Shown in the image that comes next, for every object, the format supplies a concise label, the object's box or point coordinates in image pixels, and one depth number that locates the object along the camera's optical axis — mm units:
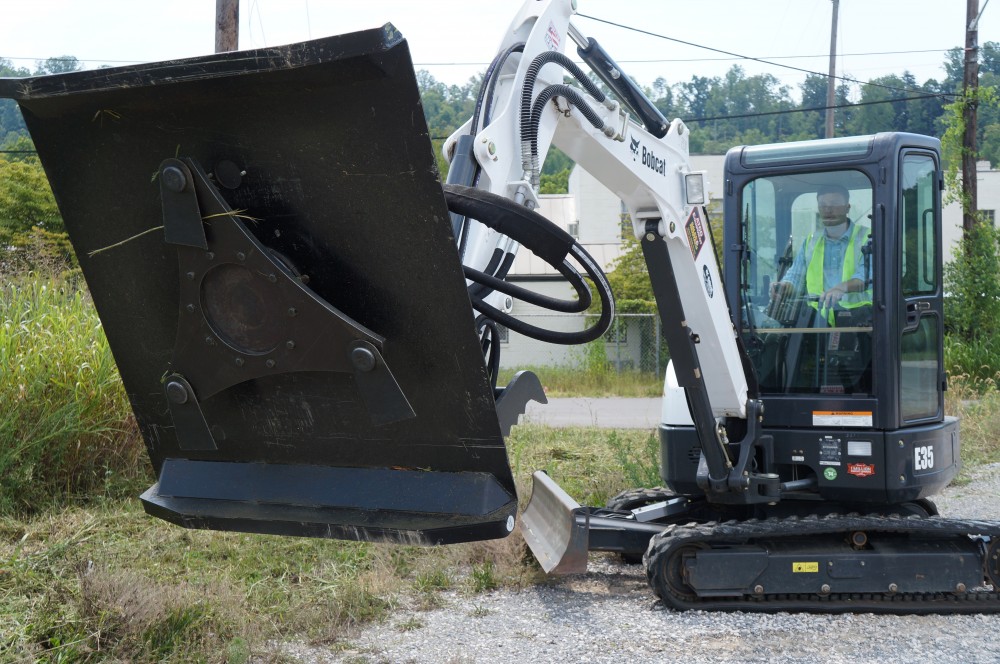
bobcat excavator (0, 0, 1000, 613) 2625
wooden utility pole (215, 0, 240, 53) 9289
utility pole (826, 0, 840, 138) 26359
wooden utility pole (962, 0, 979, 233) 16386
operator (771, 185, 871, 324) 5664
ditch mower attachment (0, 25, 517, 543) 2609
